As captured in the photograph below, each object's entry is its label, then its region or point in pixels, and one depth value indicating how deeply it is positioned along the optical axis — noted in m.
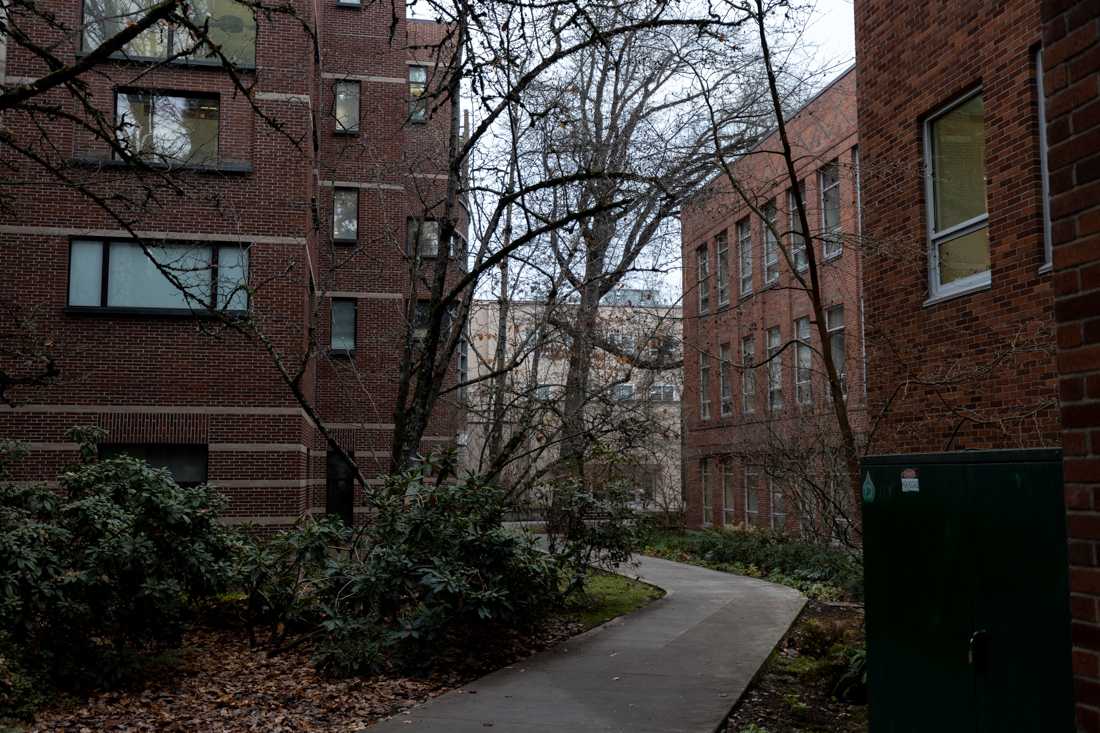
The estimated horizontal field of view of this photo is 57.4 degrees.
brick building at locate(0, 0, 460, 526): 17.58
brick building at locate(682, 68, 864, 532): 20.25
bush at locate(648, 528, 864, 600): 16.73
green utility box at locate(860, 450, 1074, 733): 4.21
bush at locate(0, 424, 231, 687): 8.49
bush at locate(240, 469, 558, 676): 9.73
